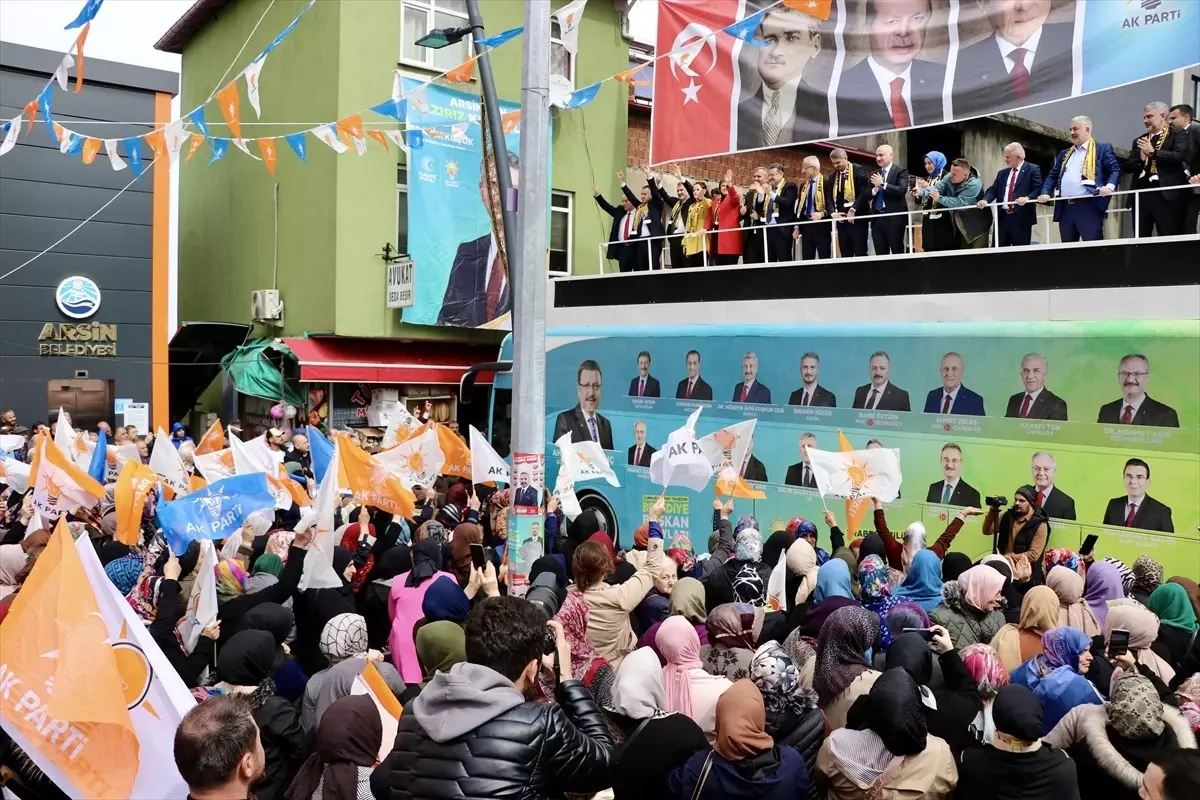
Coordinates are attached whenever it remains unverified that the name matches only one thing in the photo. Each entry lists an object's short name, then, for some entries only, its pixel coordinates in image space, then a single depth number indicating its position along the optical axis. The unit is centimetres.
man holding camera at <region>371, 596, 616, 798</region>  305
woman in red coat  1396
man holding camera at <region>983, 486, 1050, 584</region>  894
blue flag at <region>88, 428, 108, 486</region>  1026
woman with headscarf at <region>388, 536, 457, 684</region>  582
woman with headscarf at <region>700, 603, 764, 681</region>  489
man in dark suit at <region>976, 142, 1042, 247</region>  1080
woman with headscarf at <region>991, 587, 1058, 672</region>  532
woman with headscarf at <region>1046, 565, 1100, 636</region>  593
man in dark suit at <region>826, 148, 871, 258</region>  1248
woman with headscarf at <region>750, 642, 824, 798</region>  424
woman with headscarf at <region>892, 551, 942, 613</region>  648
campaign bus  862
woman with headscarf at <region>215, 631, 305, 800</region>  425
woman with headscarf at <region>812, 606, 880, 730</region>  455
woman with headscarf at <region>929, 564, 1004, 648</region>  554
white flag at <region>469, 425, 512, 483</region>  912
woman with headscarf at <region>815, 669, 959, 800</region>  381
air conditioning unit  2084
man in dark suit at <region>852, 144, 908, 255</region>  1203
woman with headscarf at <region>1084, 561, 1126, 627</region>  623
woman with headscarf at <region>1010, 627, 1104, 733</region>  451
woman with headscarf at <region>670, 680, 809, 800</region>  375
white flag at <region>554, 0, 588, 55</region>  851
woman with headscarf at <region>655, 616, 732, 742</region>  446
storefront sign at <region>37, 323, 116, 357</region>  1952
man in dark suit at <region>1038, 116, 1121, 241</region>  1029
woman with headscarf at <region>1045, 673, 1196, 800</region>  402
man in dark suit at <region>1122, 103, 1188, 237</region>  972
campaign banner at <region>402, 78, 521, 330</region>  1969
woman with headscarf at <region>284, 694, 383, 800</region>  384
